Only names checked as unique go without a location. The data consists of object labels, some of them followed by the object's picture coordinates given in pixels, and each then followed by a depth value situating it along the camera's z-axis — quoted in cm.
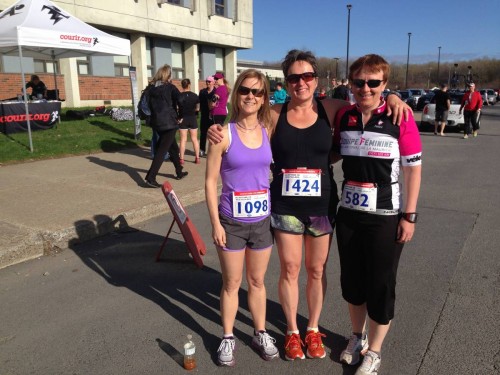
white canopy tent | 937
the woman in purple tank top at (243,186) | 257
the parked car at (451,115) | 1730
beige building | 1888
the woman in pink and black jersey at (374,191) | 243
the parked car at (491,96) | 4859
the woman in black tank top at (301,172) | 259
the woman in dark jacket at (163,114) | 714
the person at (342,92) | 1612
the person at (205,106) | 996
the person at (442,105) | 1562
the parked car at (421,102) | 3290
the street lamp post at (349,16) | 3638
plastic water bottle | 261
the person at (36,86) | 1420
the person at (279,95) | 1473
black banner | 1111
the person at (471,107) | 1509
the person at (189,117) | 907
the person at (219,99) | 975
